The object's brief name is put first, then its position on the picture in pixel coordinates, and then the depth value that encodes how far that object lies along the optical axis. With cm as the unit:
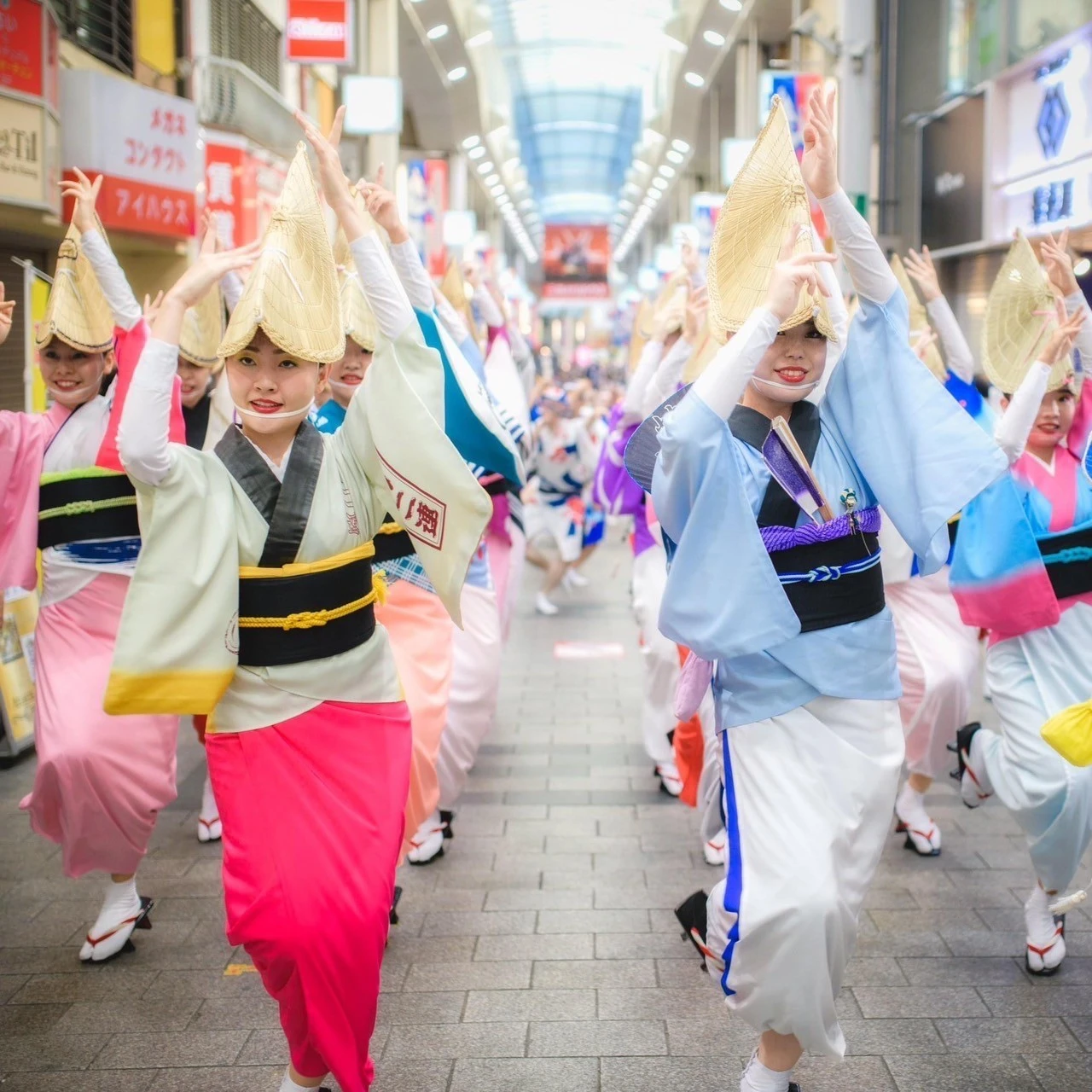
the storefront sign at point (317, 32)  1201
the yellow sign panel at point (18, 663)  622
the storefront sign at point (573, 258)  4919
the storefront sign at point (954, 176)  1166
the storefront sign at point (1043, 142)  927
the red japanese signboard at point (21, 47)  702
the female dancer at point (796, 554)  289
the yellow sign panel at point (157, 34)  1045
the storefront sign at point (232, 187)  1114
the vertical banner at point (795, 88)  1299
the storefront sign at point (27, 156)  698
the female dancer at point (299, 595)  297
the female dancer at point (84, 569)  402
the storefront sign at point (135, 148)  830
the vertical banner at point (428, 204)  2047
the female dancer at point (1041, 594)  389
